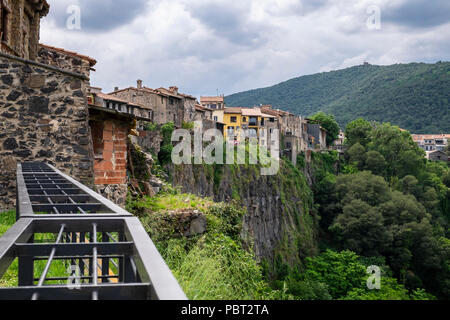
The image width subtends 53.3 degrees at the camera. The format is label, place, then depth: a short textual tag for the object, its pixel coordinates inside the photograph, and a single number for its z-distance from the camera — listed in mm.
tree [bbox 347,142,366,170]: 72312
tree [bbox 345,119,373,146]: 77875
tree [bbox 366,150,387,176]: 69625
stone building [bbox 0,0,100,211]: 9078
